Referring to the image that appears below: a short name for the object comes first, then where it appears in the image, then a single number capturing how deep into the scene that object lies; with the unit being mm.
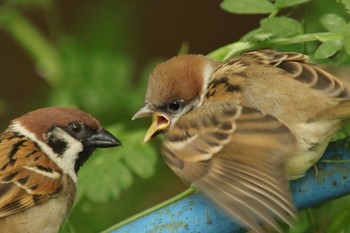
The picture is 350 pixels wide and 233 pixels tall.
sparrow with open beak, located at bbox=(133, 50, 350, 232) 3848
